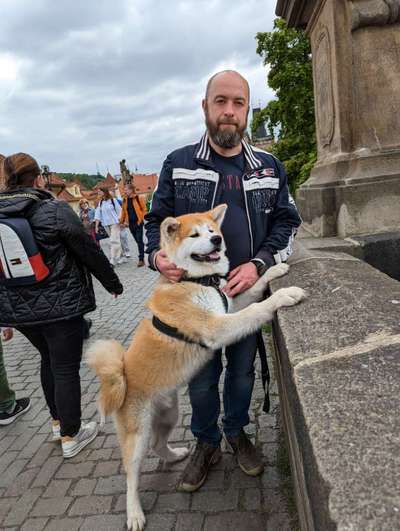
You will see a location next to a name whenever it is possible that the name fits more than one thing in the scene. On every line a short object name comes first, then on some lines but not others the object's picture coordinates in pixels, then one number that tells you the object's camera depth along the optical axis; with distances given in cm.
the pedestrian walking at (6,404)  400
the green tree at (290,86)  2291
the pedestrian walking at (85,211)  1644
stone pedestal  384
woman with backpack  292
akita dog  246
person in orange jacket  1166
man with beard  260
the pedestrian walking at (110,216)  1221
